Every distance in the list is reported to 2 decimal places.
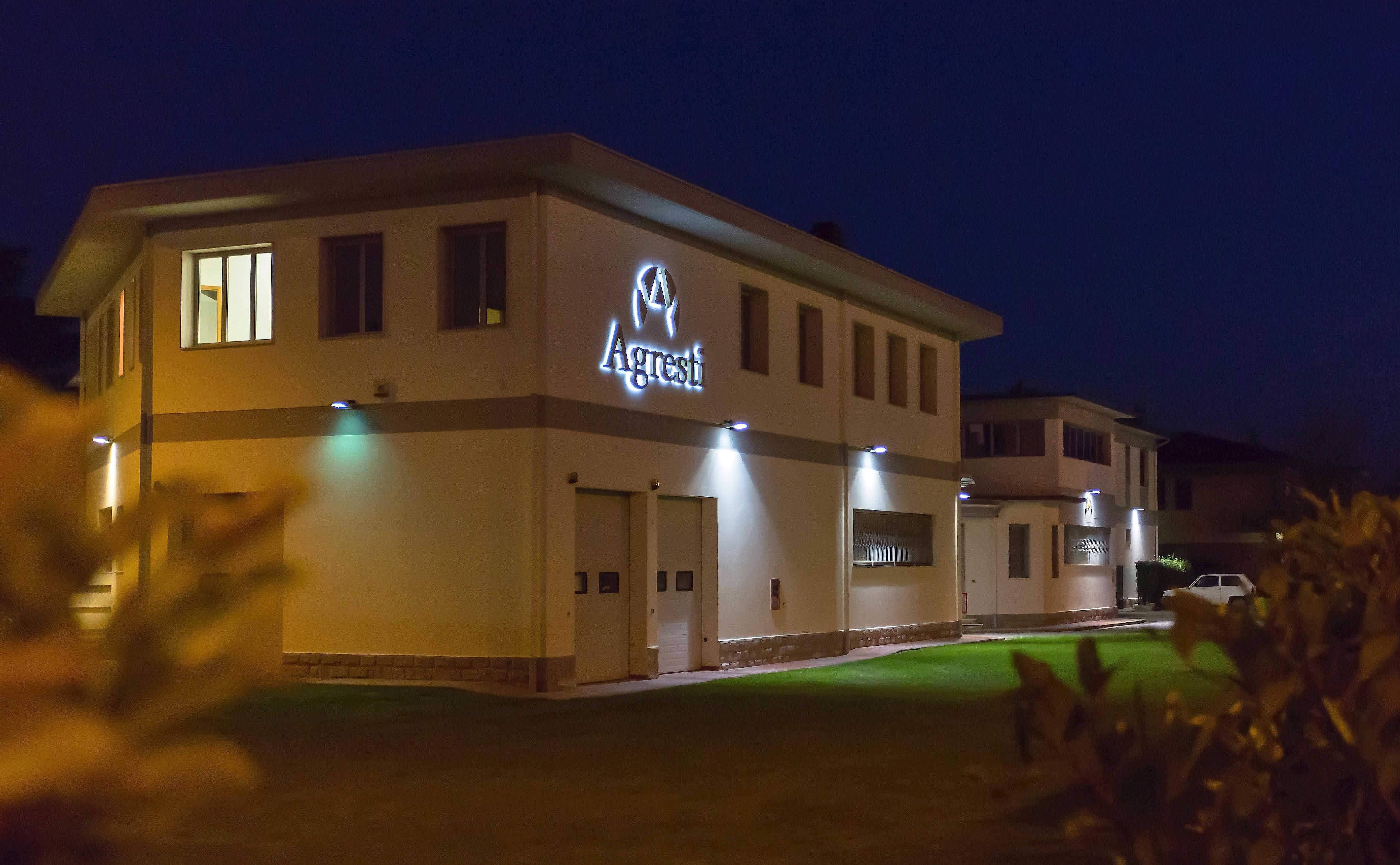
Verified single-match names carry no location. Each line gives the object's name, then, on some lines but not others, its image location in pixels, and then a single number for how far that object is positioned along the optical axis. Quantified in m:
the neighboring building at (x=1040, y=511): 37.94
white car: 45.88
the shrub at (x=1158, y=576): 49.97
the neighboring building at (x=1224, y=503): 59.19
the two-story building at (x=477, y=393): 18.12
